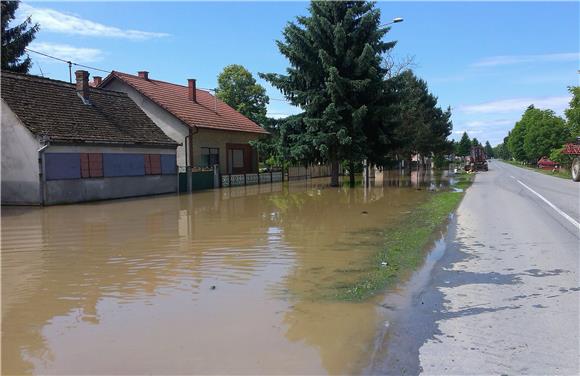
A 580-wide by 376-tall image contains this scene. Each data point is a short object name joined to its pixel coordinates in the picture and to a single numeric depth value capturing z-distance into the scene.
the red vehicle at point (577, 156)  32.47
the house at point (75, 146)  20.36
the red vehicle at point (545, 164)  64.12
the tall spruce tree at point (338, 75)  28.81
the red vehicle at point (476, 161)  61.45
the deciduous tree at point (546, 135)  65.19
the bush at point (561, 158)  47.22
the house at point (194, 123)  32.94
